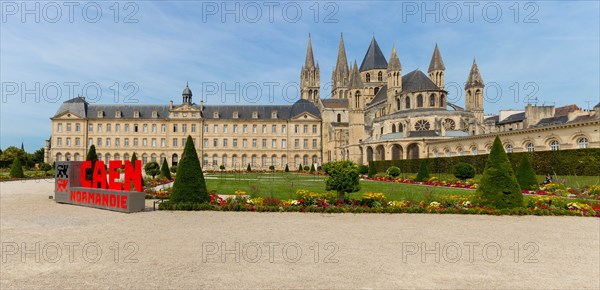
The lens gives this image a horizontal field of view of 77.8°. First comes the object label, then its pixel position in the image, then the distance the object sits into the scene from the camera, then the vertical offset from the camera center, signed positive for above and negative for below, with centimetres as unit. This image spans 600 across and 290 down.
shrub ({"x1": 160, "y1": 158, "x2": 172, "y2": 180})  2752 -72
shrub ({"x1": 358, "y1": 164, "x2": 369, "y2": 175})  3355 -75
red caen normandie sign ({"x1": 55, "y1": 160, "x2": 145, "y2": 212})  1140 -85
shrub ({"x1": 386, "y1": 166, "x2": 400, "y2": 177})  2775 -85
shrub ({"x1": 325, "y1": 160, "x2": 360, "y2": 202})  1189 -52
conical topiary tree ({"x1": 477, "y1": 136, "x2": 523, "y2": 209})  1127 -80
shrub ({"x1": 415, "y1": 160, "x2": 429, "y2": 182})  2518 -93
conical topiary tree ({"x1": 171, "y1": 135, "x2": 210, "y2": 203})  1192 -70
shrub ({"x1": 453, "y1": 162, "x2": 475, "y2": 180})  2225 -66
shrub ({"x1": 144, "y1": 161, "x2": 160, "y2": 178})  2706 -48
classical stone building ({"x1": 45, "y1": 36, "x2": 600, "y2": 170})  5100 +552
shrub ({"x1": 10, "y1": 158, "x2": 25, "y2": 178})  2937 -52
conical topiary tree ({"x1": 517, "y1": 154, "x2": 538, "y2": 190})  1825 -81
